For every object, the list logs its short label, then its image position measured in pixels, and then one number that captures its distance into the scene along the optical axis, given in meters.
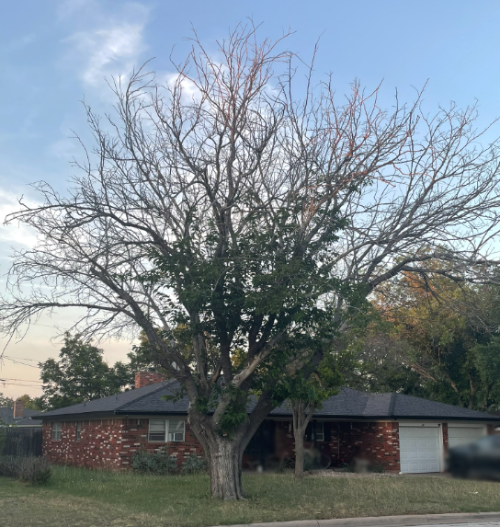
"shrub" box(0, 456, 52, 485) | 18.75
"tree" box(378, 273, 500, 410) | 30.30
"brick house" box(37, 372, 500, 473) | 24.61
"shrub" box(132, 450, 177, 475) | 23.66
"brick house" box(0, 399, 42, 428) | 52.25
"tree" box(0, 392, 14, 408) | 96.44
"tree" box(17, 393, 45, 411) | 49.94
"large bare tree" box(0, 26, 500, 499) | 14.40
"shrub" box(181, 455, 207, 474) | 24.17
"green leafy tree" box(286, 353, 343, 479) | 20.34
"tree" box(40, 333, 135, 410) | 46.62
